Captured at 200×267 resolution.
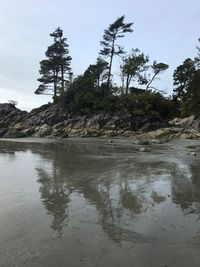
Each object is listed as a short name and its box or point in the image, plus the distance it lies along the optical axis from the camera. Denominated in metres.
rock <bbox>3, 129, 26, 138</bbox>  31.86
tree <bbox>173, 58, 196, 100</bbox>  40.01
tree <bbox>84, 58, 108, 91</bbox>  36.67
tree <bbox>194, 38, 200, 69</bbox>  35.91
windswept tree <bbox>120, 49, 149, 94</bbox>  34.49
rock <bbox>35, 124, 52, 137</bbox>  32.20
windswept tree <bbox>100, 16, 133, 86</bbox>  37.59
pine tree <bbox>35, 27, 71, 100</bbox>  44.35
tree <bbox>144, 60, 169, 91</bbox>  34.07
